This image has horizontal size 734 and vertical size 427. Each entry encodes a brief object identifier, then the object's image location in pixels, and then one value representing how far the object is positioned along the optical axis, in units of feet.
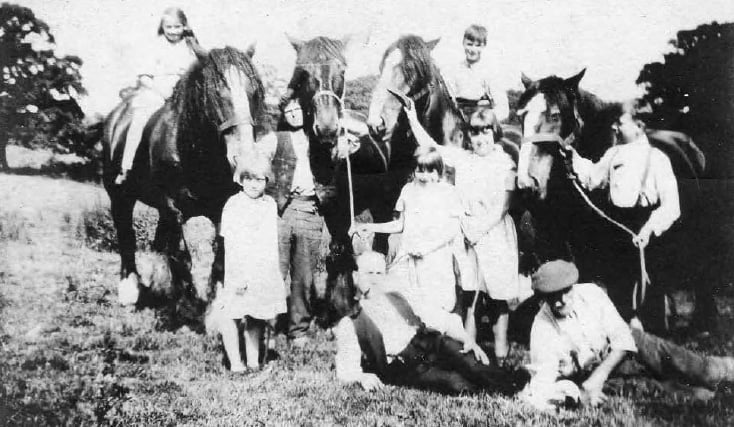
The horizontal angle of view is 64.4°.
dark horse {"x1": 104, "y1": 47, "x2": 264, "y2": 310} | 13.75
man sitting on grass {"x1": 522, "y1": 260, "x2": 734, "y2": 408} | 12.45
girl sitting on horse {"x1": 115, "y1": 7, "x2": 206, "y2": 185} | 14.90
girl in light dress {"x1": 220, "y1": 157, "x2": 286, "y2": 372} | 13.71
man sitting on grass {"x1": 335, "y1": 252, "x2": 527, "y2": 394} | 12.86
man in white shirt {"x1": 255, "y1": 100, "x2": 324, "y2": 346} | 14.43
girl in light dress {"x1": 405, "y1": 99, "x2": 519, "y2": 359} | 13.87
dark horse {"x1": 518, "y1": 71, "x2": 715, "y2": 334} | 13.44
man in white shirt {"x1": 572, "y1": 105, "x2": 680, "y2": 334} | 13.67
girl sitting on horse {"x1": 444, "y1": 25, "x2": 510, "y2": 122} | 14.62
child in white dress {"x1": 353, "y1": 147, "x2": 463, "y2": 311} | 13.35
